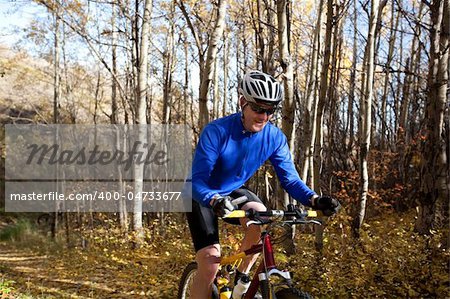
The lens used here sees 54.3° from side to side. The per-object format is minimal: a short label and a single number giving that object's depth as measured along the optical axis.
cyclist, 3.49
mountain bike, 3.08
